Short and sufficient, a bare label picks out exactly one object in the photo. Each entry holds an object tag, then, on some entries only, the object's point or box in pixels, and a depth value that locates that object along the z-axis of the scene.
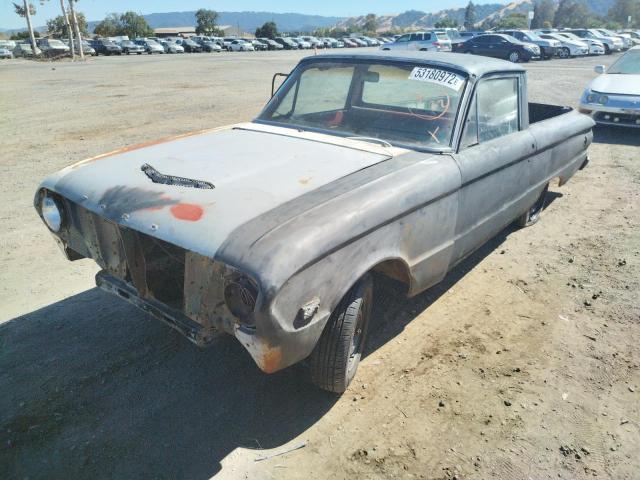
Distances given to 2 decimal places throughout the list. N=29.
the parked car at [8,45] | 38.03
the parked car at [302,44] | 51.57
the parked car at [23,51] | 38.53
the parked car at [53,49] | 37.62
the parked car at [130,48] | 41.50
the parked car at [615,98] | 8.31
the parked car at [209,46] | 45.75
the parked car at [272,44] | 49.88
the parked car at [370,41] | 57.06
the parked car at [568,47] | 27.79
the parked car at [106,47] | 40.69
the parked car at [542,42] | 26.66
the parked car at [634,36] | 35.31
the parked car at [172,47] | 43.31
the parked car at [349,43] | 57.07
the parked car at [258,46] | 48.53
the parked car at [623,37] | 33.34
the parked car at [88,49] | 40.06
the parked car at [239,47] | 47.22
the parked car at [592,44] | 29.70
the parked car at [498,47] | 23.50
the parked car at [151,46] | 42.16
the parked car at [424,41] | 26.03
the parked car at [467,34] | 36.69
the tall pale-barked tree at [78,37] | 35.31
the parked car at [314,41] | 52.91
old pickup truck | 2.16
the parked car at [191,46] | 45.59
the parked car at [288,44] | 50.66
